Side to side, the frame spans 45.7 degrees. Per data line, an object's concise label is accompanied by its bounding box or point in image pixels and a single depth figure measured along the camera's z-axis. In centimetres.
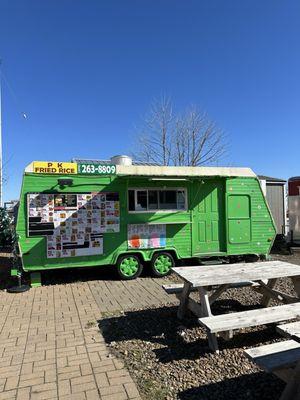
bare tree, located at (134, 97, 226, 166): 2131
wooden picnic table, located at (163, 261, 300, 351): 405
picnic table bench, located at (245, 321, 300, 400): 288
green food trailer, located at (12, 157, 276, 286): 779
